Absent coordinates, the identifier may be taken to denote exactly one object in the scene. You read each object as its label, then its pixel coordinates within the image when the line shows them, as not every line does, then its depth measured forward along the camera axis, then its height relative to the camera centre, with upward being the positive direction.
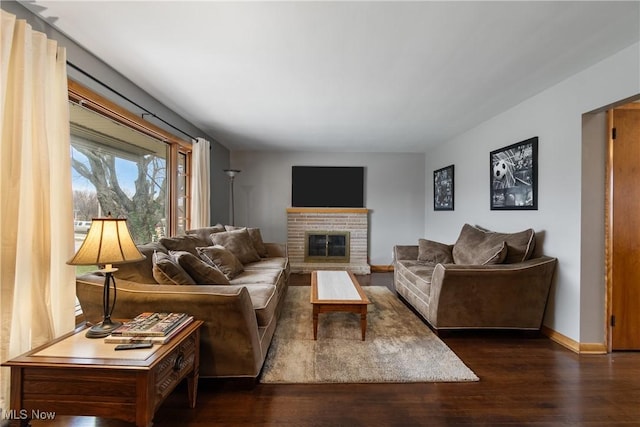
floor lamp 5.50 +0.11
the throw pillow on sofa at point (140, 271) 1.88 -0.40
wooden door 2.41 -0.14
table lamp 1.48 -0.21
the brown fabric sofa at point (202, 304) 1.72 -0.56
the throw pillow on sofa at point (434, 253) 3.79 -0.54
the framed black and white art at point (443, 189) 4.70 +0.41
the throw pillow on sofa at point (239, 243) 3.54 -0.39
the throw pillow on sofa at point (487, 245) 2.78 -0.34
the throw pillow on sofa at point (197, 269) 2.11 -0.42
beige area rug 2.02 -1.14
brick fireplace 5.66 -0.33
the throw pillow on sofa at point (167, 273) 1.90 -0.40
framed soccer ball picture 2.88 +0.40
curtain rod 2.04 +1.01
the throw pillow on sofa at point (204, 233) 3.40 -0.25
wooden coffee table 2.51 -0.77
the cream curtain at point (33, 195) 1.49 +0.09
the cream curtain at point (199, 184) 3.95 +0.38
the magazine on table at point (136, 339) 1.41 -0.63
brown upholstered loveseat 2.61 -0.71
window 2.33 +0.44
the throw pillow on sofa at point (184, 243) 2.53 -0.29
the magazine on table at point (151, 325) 1.45 -0.60
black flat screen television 5.72 +0.54
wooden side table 1.23 -0.75
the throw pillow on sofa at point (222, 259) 2.84 -0.48
